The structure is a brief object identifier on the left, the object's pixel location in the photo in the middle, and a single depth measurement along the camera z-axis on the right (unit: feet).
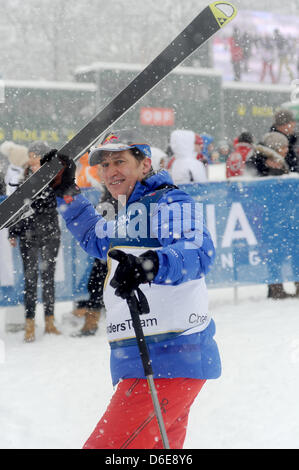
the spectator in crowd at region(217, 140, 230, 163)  50.90
